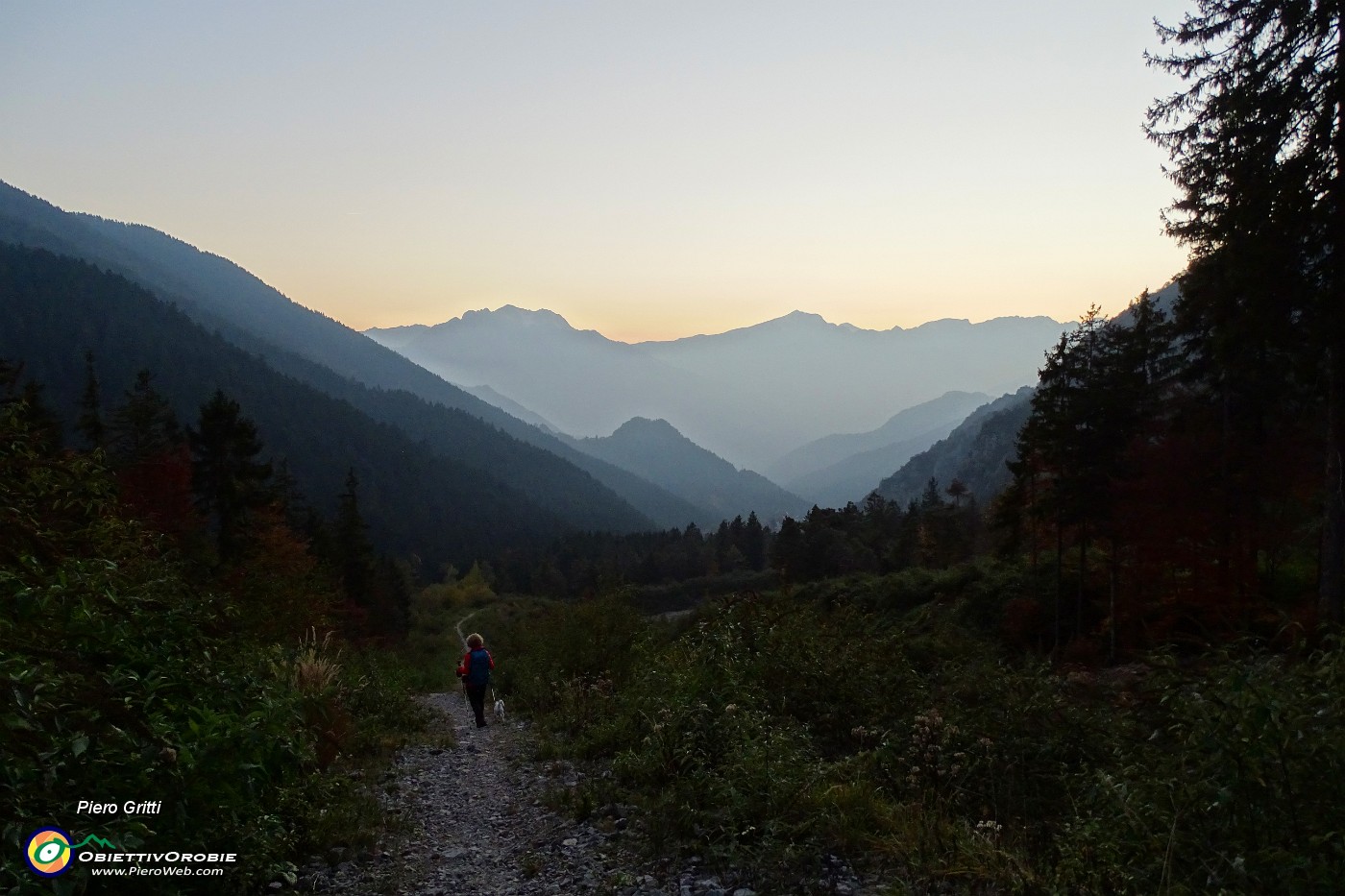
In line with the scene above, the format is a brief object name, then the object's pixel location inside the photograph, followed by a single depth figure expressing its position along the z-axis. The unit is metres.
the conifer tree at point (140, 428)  29.14
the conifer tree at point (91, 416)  30.20
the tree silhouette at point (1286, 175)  10.58
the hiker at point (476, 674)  12.97
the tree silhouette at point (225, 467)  29.70
